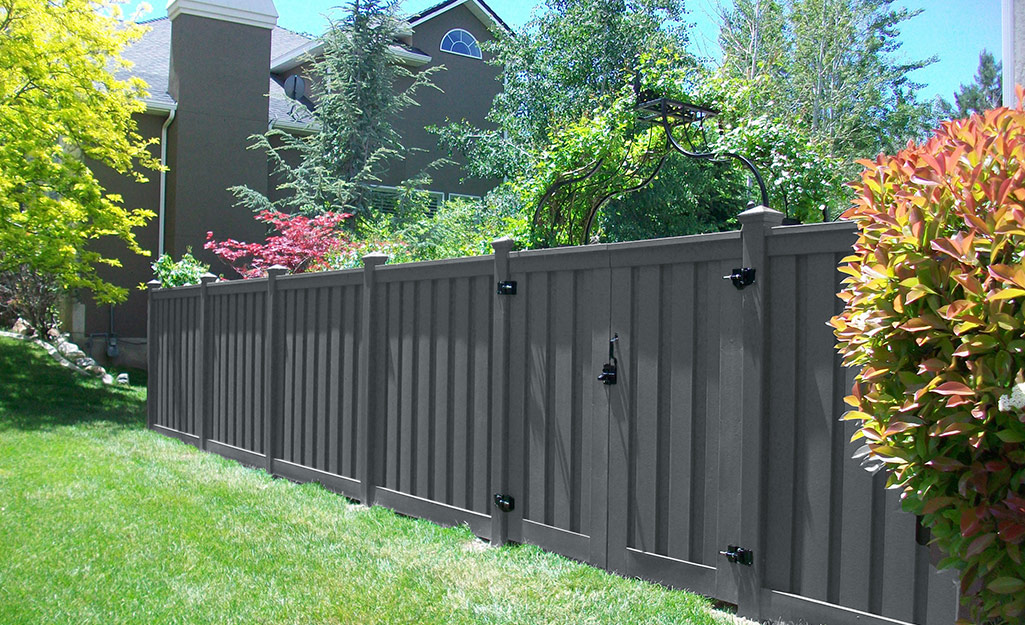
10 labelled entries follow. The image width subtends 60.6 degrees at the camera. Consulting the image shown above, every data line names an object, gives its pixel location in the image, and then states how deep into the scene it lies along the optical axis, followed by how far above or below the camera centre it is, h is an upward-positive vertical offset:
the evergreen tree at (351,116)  15.95 +3.47
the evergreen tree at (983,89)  38.03 +9.93
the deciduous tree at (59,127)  11.49 +2.33
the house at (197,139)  15.62 +2.96
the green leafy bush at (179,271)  11.47 +0.40
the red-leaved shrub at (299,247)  11.57 +0.74
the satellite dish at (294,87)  17.80 +4.38
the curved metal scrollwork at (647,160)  6.62 +1.18
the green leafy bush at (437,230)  9.80 +1.13
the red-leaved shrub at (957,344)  2.23 -0.10
